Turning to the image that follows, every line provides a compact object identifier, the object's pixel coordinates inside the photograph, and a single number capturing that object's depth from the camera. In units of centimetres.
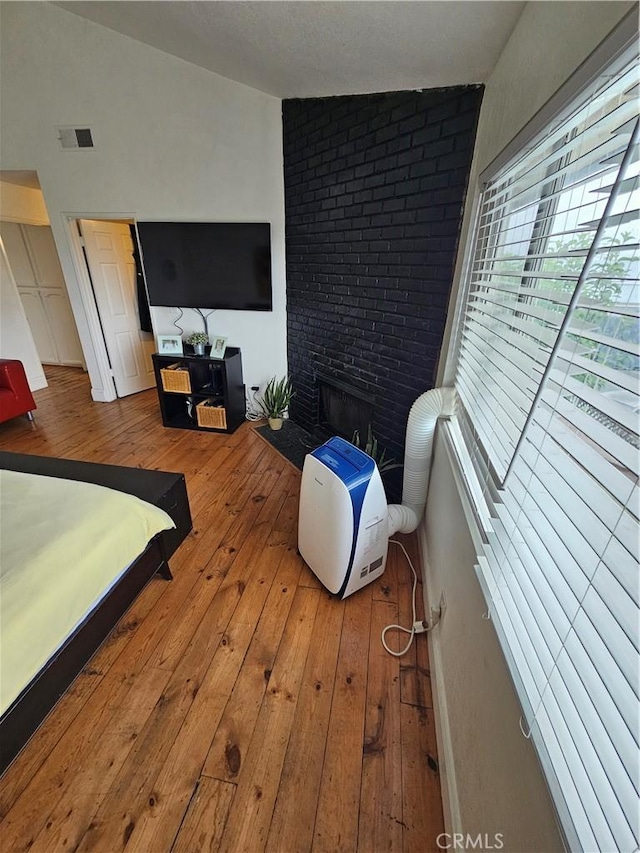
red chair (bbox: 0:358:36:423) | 319
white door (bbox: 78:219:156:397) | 363
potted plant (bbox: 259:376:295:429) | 330
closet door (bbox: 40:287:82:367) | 496
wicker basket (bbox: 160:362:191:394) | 328
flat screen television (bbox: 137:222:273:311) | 297
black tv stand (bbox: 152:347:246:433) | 328
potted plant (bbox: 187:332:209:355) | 332
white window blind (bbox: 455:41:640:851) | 49
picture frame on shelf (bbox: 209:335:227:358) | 326
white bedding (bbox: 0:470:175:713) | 105
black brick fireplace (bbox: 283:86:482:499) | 172
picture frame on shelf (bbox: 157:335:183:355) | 331
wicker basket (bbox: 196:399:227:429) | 332
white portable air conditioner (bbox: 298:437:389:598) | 150
